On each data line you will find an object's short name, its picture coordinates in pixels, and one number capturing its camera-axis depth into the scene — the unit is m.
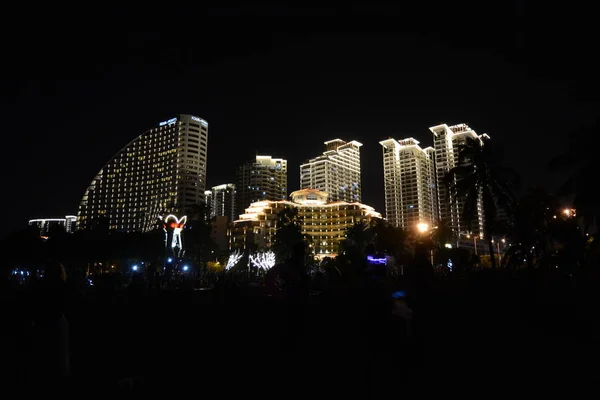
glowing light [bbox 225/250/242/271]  94.53
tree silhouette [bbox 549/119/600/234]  18.00
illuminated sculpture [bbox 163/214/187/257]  48.59
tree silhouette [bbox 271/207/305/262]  84.06
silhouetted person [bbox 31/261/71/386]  5.26
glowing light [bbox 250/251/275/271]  93.40
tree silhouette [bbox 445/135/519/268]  27.22
